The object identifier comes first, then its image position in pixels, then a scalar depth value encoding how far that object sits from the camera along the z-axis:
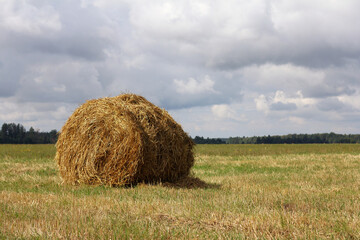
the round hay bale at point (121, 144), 10.77
